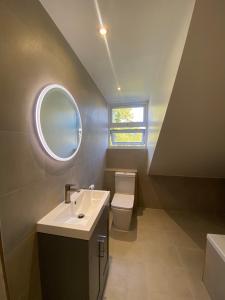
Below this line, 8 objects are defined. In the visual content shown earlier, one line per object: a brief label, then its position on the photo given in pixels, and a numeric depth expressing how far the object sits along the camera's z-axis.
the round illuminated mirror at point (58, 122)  1.06
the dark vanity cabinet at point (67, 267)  0.93
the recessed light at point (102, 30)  1.22
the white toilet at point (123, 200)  2.22
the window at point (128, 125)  3.22
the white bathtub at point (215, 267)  1.22
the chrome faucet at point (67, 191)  1.31
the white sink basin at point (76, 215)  0.92
